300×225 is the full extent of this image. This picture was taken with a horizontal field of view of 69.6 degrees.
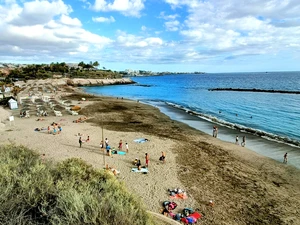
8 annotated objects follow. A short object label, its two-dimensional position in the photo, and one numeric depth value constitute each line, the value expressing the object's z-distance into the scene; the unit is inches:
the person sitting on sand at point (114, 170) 547.5
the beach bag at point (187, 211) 405.1
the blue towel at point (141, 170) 574.6
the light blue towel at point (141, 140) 823.1
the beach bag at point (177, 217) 390.0
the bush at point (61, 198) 221.6
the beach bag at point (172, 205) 422.3
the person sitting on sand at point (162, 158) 642.2
